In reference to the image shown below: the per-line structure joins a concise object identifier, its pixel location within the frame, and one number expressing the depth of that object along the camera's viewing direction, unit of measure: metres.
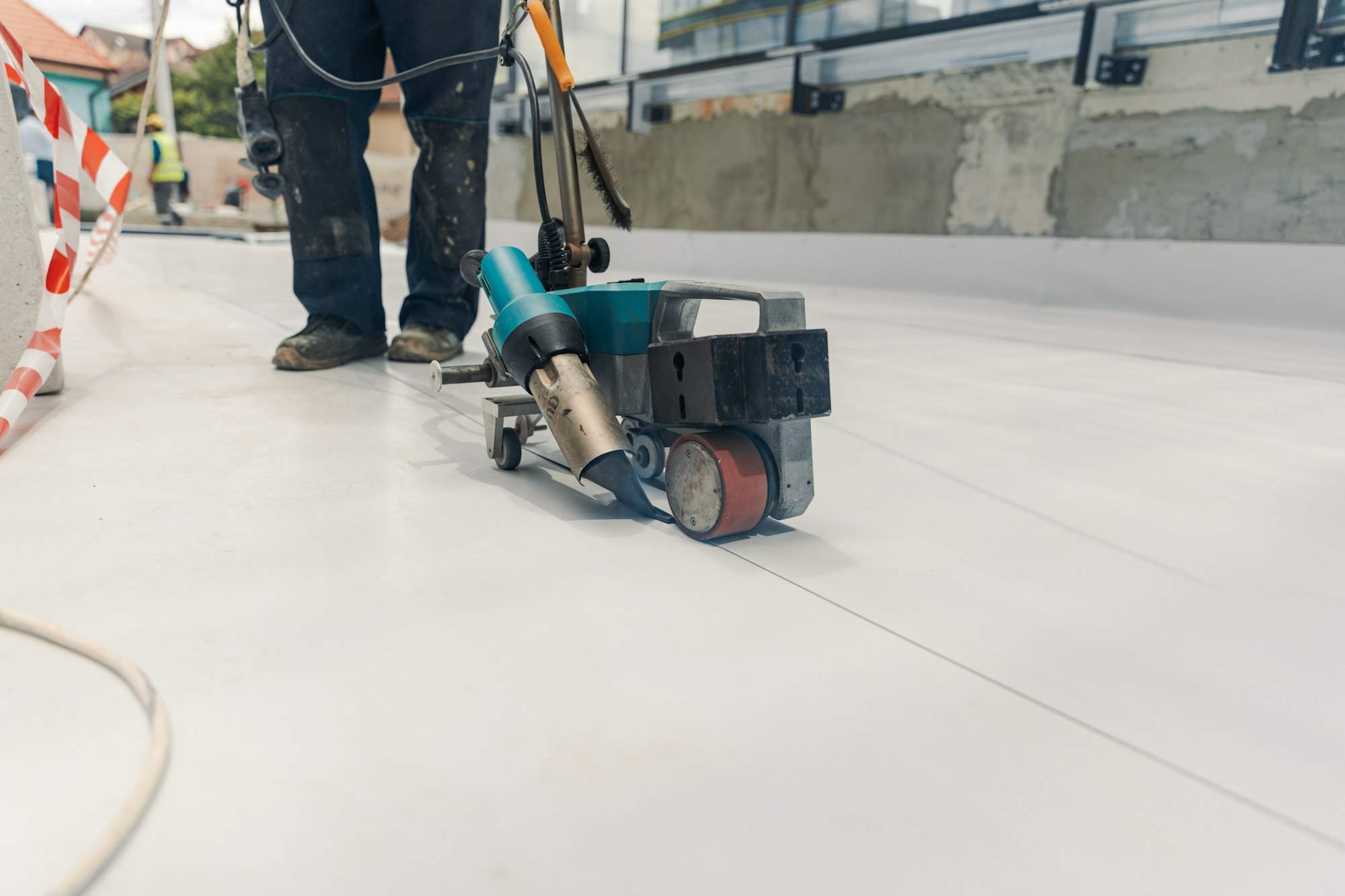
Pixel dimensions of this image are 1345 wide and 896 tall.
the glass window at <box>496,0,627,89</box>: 5.76
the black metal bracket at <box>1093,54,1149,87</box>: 3.53
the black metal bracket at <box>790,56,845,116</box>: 4.74
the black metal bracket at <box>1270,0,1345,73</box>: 2.96
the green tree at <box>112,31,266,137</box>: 29.14
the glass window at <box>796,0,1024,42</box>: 3.97
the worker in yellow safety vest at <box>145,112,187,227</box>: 9.16
